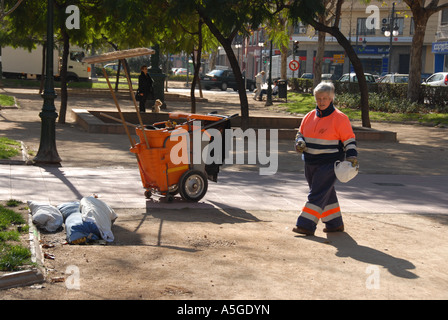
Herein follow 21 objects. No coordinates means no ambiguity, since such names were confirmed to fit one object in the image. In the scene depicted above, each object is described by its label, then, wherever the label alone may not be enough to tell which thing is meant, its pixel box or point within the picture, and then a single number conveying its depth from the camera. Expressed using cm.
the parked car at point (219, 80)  5181
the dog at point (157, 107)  2025
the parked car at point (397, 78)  4438
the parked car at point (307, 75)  6235
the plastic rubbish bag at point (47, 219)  704
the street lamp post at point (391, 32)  5111
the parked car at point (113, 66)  7482
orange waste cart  861
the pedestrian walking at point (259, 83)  3720
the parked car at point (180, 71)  8294
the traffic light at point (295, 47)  4088
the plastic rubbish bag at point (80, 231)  666
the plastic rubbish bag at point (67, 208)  735
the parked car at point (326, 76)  5742
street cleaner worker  743
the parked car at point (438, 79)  3698
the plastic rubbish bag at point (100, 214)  687
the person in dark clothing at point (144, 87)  2139
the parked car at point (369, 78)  4410
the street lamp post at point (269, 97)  3446
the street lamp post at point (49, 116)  1168
